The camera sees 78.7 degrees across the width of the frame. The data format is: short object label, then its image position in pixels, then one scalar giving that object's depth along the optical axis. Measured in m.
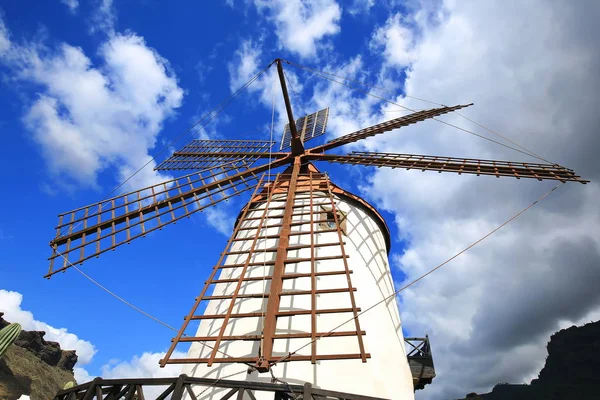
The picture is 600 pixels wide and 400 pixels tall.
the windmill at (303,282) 4.22
